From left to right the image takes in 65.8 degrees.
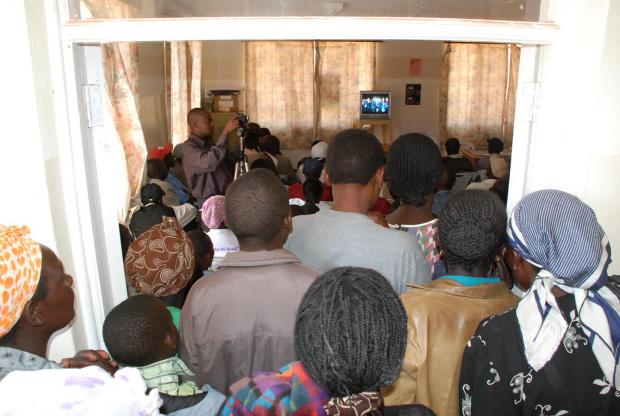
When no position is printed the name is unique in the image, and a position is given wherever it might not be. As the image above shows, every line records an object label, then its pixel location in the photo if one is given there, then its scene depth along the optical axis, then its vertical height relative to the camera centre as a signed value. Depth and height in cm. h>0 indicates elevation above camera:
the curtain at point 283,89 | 712 +18
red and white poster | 734 +50
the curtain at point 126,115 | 362 -11
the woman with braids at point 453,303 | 111 -47
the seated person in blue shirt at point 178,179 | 370 -60
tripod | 409 -52
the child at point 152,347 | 114 -60
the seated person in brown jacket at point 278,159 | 464 -58
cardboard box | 676 -3
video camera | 386 -18
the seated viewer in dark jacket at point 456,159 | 452 -56
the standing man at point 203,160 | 322 -39
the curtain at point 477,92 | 718 +13
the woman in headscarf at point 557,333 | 95 -46
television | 704 -6
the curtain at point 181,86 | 532 +17
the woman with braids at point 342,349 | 76 -39
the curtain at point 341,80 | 715 +31
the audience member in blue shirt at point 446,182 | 268 -51
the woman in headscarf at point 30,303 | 89 -41
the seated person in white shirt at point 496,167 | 384 -54
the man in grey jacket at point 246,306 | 120 -51
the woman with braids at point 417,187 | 172 -31
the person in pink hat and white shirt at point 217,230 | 217 -60
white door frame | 125 +17
